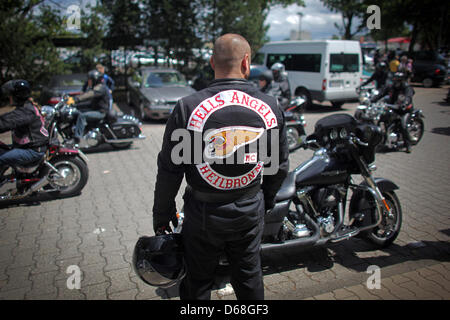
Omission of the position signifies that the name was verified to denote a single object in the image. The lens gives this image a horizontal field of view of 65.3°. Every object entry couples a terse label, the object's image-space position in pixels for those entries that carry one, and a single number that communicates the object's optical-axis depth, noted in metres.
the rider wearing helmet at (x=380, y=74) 11.06
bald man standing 1.99
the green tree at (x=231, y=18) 16.41
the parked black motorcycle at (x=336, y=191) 3.26
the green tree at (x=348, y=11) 25.12
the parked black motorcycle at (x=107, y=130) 7.45
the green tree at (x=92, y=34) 14.69
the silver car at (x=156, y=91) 10.82
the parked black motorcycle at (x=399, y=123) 7.67
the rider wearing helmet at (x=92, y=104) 7.37
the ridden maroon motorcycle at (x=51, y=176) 4.75
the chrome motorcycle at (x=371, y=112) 7.84
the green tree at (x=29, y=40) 11.95
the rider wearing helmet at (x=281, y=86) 7.84
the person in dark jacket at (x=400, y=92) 7.71
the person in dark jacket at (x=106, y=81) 9.31
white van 12.44
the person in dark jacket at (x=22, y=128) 4.45
